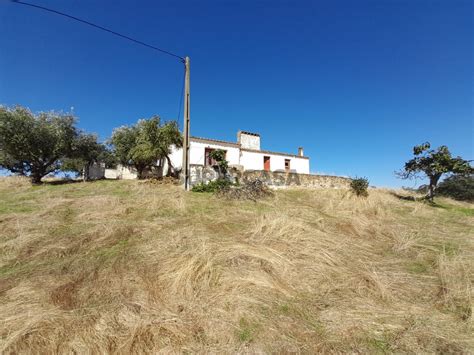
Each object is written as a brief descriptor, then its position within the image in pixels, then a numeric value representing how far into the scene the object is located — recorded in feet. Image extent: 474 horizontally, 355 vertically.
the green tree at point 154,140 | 53.21
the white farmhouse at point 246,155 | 67.46
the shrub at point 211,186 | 35.54
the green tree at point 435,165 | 45.34
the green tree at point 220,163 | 38.68
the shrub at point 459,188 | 60.59
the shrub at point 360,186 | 42.36
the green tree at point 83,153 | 56.08
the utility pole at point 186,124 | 34.91
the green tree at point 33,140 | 46.96
